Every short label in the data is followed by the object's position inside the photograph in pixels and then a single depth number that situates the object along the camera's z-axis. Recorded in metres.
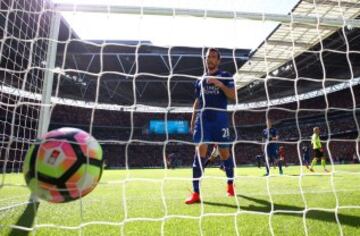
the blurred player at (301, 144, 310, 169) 14.01
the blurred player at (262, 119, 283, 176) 9.77
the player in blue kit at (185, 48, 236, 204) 4.08
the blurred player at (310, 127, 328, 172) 10.05
